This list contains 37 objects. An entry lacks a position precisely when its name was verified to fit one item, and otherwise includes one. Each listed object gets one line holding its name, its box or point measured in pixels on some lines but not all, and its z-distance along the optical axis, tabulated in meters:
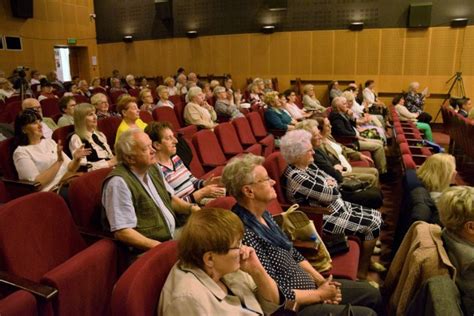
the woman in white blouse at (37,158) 2.86
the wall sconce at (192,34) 11.66
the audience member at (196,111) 5.65
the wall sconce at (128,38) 12.91
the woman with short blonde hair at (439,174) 2.63
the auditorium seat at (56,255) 1.52
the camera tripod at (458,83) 9.34
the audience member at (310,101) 8.47
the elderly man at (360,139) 4.92
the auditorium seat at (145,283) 1.18
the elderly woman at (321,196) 2.64
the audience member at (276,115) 5.68
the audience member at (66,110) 4.39
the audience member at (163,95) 6.32
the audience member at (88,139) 3.27
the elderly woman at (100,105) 4.61
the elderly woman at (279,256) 1.75
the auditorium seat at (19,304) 1.35
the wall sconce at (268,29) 10.60
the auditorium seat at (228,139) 4.27
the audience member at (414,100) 8.44
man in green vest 1.92
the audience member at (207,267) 1.23
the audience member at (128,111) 3.78
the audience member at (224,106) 6.59
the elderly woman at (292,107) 6.88
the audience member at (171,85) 8.72
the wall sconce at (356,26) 9.77
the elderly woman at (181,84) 9.08
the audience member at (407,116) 6.62
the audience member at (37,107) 3.97
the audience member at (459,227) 1.71
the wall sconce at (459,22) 9.04
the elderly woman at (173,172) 2.60
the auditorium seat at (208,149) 3.77
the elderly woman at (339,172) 3.24
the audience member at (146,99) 5.86
